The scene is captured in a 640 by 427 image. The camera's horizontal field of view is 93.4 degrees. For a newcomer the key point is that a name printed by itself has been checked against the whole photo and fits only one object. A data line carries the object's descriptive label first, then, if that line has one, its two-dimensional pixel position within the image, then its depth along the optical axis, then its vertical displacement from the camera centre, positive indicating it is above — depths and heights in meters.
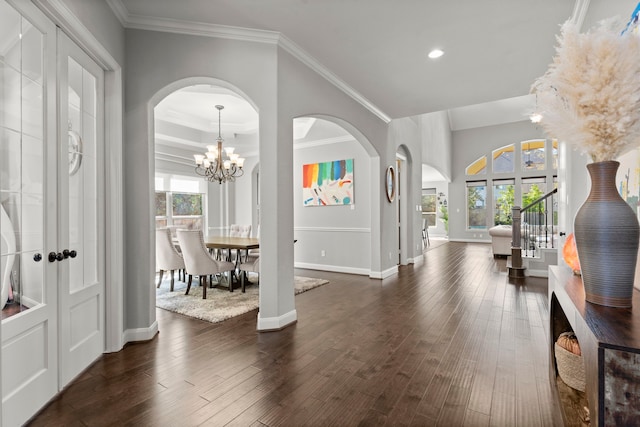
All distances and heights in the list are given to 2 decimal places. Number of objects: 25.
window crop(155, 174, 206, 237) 6.21 +0.26
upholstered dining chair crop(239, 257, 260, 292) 4.15 -0.76
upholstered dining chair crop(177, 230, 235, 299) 3.96 -0.55
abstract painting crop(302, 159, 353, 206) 5.71 +0.58
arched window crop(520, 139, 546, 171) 10.45 +2.01
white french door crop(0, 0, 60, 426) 1.57 +0.02
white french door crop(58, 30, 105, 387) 1.99 +0.04
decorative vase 1.09 -0.11
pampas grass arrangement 1.04 +0.44
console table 0.82 -0.43
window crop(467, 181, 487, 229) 11.35 +0.28
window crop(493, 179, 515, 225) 10.88 +0.46
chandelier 5.26 +0.94
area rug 3.40 -1.12
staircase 5.20 -0.83
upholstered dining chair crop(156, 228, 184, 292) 4.36 -0.61
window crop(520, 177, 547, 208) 10.38 +0.81
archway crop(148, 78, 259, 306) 5.77 +1.37
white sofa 7.21 -0.67
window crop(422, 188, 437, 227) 14.47 +0.41
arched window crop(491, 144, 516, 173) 10.95 +1.95
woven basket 1.63 -0.87
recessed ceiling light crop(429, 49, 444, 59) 3.25 +1.74
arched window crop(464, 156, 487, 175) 11.43 +1.72
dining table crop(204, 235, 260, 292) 4.24 -0.45
